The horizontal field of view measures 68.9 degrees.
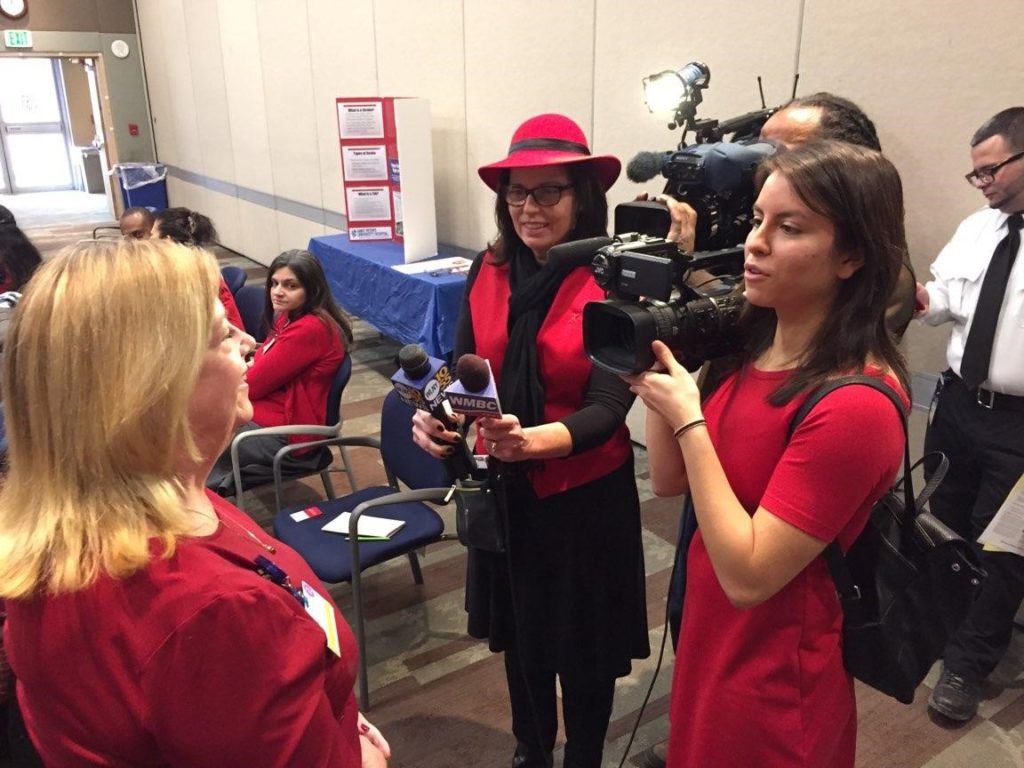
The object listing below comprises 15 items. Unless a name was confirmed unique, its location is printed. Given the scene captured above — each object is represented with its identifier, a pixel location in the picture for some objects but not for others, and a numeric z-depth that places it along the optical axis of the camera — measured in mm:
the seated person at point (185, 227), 3758
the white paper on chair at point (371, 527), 2198
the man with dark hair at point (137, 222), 4066
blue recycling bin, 9703
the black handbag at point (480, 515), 1469
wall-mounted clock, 9086
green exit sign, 9203
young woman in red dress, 942
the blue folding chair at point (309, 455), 2572
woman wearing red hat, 1467
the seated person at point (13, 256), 3555
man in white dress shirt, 1931
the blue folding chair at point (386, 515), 2076
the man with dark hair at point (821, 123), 1569
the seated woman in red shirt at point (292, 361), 2715
